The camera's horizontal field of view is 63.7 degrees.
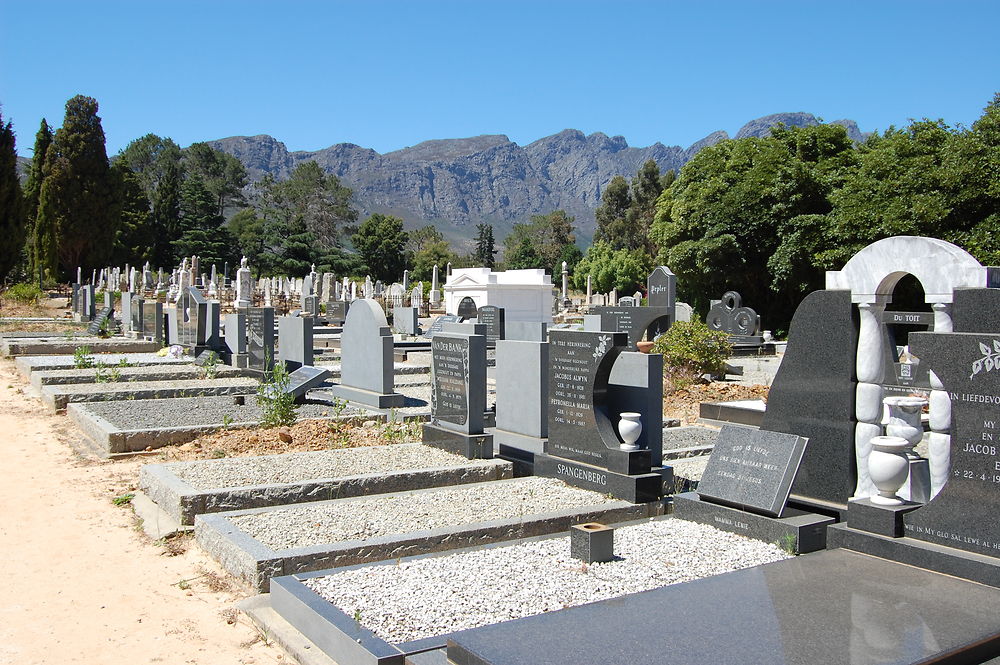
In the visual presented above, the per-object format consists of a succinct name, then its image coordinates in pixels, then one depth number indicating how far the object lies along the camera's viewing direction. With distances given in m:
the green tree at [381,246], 69.12
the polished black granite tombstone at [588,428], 6.54
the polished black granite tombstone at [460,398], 7.91
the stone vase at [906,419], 5.12
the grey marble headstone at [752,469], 5.55
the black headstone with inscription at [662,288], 20.05
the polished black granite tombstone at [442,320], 18.11
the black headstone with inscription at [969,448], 4.54
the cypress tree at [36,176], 45.59
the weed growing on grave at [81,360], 14.45
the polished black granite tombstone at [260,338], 13.17
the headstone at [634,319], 16.81
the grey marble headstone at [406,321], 23.77
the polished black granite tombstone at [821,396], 5.77
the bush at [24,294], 31.44
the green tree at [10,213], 30.59
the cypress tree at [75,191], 43.69
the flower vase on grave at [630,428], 6.54
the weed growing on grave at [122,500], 6.80
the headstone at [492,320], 19.72
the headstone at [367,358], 11.00
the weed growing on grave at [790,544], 5.21
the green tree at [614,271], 57.69
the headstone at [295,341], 12.69
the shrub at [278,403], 9.55
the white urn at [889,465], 5.01
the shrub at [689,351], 14.05
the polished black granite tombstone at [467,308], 25.25
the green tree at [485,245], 97.88
